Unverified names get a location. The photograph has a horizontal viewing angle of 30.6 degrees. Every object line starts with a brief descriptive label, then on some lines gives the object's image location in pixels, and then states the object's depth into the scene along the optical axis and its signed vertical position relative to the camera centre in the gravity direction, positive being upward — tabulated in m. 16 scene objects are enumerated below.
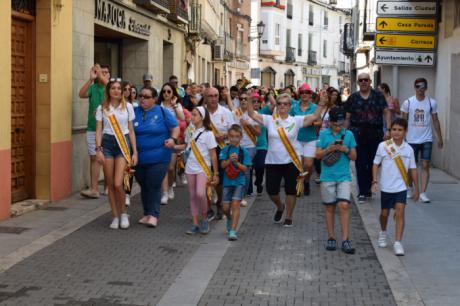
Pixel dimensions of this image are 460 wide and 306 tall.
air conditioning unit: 36.66 +1.82
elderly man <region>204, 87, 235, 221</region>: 10.82 -0.31
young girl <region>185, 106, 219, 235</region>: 9.62 -0.86
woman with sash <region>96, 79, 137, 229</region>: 9.80 -0.58
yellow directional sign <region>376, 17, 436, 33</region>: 15.63 +1.39
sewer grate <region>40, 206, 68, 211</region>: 11.33 -1.57
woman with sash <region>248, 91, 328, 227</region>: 9.95 -0.63
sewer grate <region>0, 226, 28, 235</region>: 9.44 -1.58
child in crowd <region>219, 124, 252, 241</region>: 9.30 -0.90
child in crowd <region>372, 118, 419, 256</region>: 8.55 -0.78
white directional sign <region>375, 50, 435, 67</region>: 15.36 +0.73
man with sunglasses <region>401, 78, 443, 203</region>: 12.31 -0.39
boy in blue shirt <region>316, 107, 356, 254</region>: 8.70 -0.77
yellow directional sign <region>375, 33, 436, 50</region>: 15.58 +1.06
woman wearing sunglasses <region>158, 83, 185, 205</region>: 11.45 -0.16
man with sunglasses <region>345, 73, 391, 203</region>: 12.10 -0.38
